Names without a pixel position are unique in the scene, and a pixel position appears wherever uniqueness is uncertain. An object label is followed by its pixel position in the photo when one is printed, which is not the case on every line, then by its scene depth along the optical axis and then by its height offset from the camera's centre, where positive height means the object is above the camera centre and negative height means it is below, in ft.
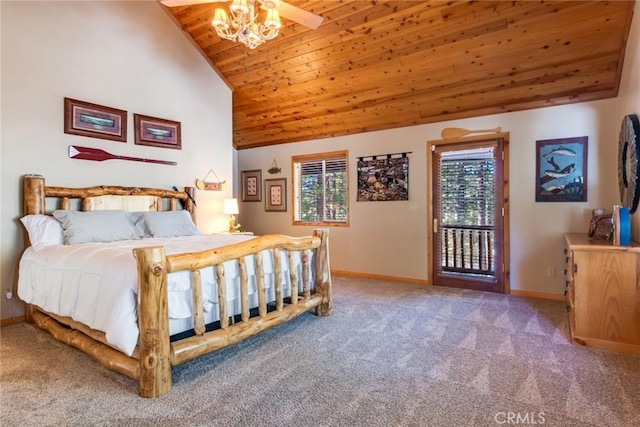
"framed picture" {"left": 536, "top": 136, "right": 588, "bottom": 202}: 12.29 +1.19
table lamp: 16.10 -0.06
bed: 6.27 -1.78
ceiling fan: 8.29 +5.22
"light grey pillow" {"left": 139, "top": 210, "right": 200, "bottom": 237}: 12.28 -0.70
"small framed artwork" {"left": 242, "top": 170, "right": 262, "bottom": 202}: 21.31 +1.28
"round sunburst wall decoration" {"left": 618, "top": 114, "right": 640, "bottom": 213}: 8.74 +1.12
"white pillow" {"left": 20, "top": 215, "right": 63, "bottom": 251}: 10.03 -0.69
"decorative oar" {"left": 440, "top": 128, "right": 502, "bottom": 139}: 14.40 +3.10
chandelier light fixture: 8.39 +5.03
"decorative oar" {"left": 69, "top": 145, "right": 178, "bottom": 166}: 11.85 +1.98
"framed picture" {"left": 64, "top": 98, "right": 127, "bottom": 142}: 11.74 +3.24
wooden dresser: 8.03 -2.40
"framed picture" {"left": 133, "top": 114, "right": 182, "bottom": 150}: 13.65 +3.21
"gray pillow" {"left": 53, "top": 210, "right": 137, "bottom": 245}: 10.24 -0.63
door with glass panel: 13.97 -0.12
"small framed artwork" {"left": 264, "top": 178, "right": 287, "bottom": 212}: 20.24 +0.62
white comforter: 6.30 -1.79
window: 18.31 +0.89
